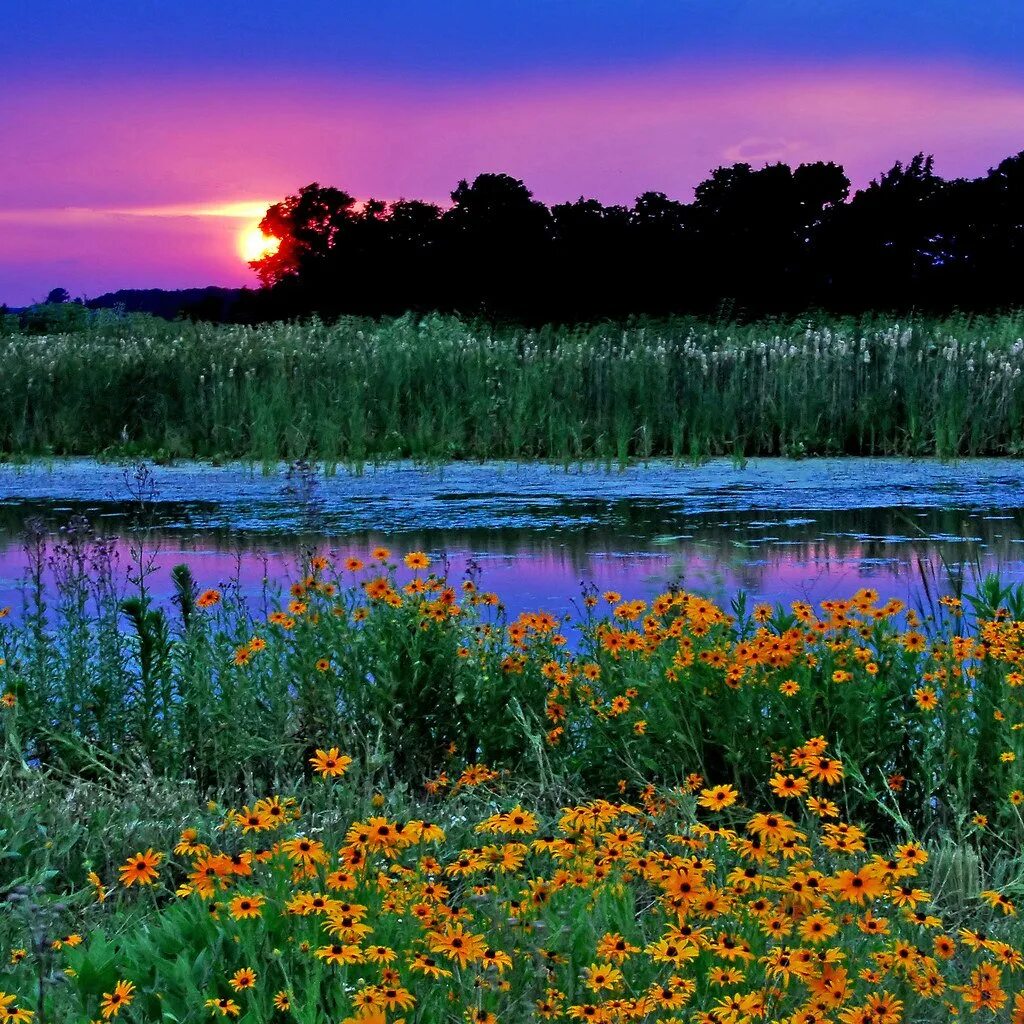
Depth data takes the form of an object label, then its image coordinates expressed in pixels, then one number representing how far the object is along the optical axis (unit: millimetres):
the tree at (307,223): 58594
